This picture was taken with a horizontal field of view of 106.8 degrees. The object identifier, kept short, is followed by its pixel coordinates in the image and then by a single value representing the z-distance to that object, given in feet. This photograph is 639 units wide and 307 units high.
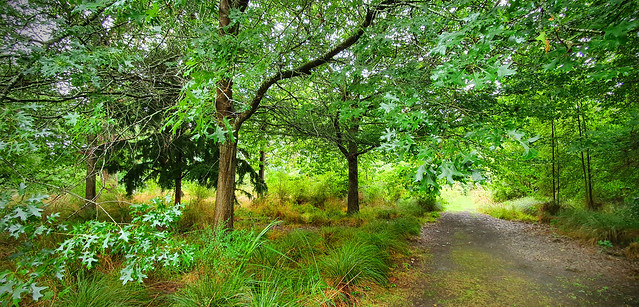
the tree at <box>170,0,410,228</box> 8.82
